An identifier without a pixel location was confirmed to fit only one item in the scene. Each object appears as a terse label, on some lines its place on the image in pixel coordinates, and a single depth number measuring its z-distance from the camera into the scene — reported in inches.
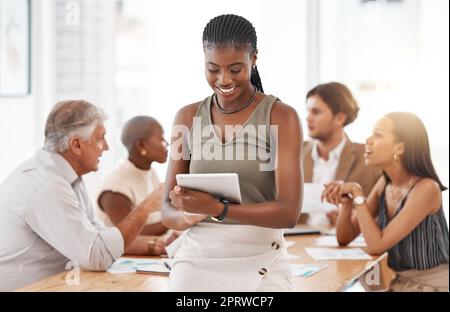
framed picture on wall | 270.3
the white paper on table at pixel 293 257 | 188.2
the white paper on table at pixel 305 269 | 168.0
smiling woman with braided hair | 115.7
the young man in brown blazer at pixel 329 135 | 251.6
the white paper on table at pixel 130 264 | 169.0
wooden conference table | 151.7
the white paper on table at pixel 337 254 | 189.8
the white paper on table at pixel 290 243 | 207.9
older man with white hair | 163.7
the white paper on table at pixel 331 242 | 210.9
